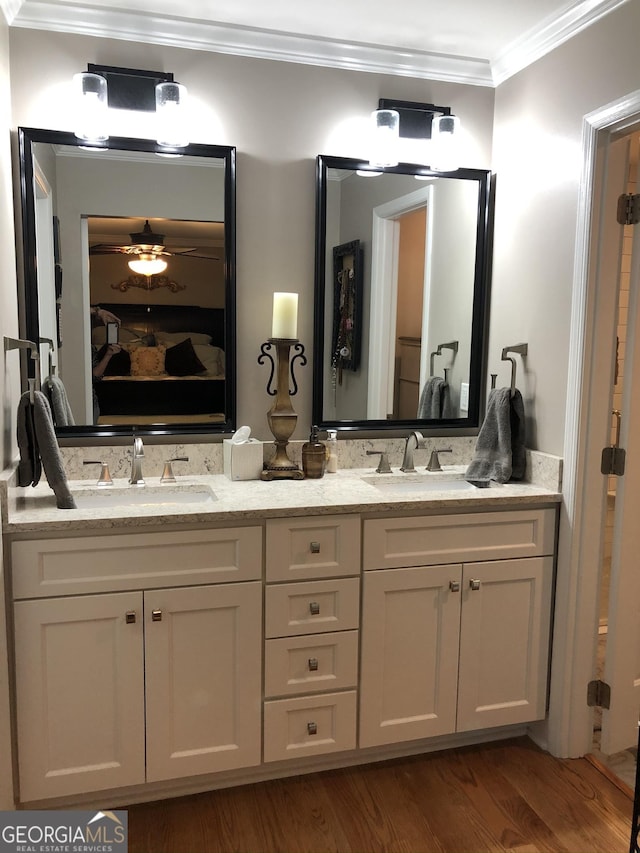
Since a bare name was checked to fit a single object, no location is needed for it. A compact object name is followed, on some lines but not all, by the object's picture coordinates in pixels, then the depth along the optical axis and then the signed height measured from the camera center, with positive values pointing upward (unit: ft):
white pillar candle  7.95 +0.30
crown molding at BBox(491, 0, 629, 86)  6.97 +3.32
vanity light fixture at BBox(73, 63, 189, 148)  7.33 +2.52
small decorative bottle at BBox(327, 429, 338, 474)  8.54 -1.32
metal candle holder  8.11 -0.93
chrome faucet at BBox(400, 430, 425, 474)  8.64 -1.31
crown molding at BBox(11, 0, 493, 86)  7.34 +3.30
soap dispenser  8.18 -1.33
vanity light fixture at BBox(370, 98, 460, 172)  8.42 +2.56
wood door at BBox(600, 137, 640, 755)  7.32 -2.59
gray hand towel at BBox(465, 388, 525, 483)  8.14 -1.12
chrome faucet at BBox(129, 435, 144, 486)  7.80 -1.36
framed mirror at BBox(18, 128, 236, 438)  7.58 +0.63
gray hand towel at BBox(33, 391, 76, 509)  6.76 -1.16
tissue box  8.01 -1.34
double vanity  6.50 -2.82
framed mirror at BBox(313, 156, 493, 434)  8.44 +0.58
